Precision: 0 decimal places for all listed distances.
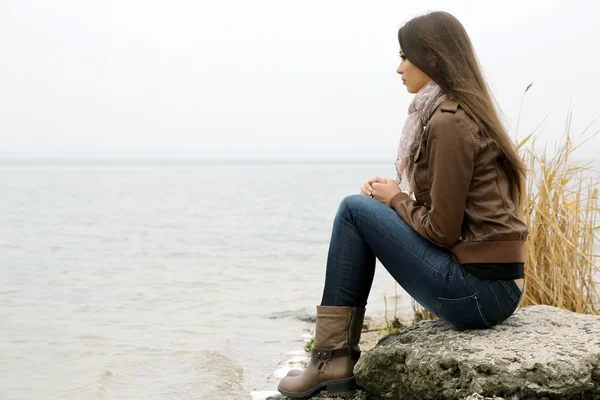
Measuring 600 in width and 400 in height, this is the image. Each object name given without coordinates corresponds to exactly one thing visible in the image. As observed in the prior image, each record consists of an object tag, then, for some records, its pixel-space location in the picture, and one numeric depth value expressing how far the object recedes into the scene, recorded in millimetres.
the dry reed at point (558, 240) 3682
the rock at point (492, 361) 2268
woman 2352
